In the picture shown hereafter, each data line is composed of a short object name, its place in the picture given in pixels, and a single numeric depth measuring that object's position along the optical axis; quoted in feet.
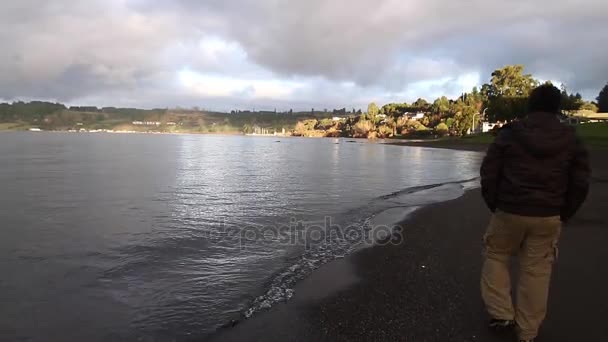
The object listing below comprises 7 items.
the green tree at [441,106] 581.94
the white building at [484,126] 462.07
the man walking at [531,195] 15.57
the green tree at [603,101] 439.63
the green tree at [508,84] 401.49
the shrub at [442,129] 520.42
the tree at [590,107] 416.81
